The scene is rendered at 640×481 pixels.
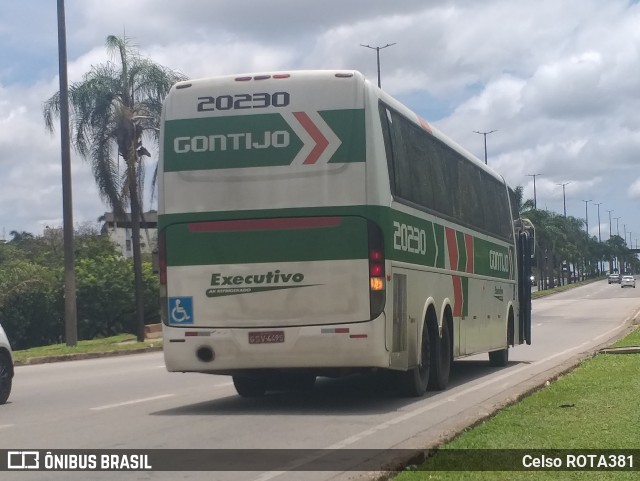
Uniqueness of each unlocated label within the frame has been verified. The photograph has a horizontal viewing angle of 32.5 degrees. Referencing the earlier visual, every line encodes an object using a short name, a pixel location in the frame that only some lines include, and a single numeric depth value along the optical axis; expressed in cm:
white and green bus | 1283
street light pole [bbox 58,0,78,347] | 3069
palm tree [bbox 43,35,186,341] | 3531
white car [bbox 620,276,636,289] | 10856
